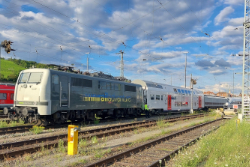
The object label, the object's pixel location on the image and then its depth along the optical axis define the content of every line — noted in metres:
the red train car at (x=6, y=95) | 24.06
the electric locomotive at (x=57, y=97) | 12.30
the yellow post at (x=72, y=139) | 7.48
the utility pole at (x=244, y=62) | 16.53
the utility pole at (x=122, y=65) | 31.93
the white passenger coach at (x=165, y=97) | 23.70
